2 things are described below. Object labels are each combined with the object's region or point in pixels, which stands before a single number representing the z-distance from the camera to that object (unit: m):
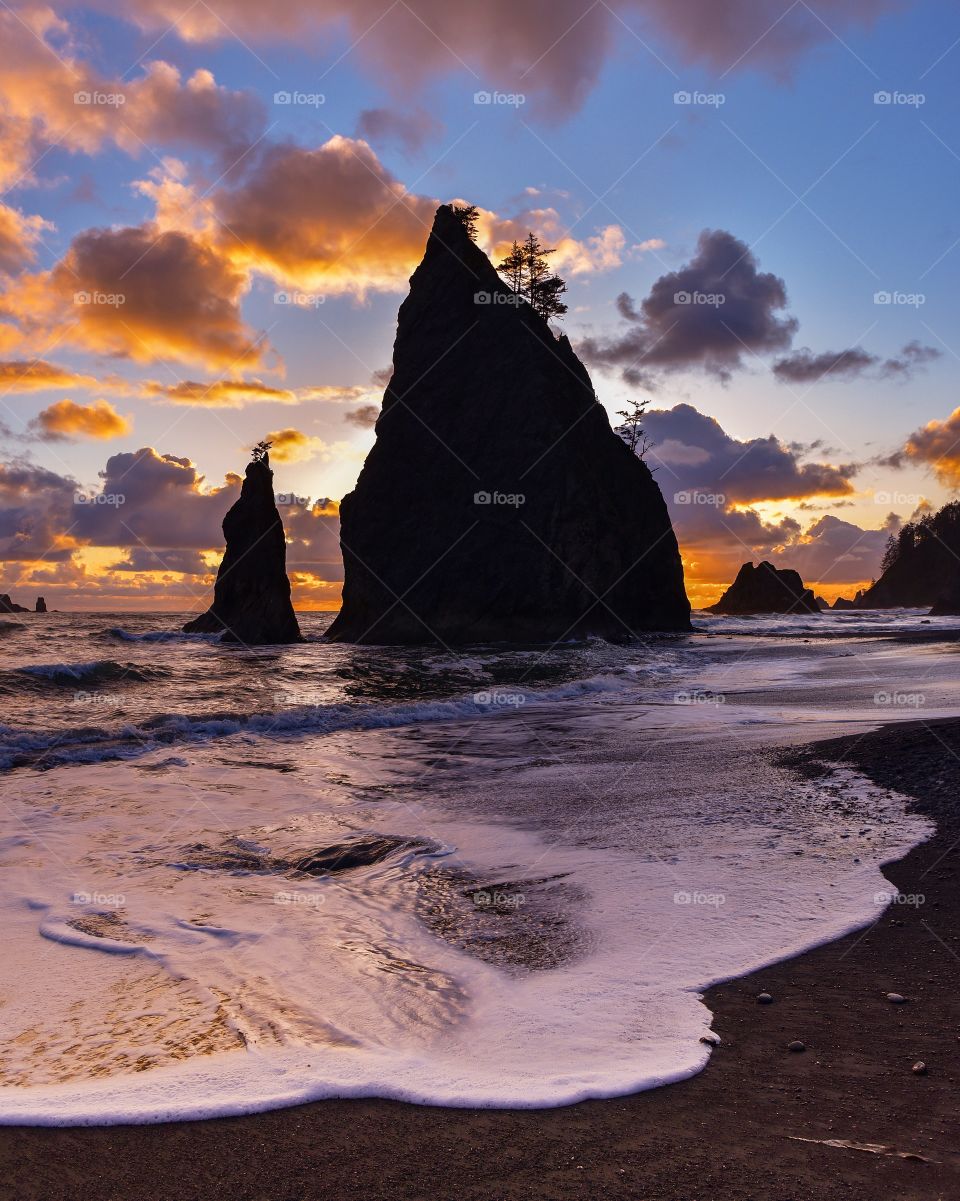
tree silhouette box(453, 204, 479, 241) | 53.70
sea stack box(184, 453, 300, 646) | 41.97
